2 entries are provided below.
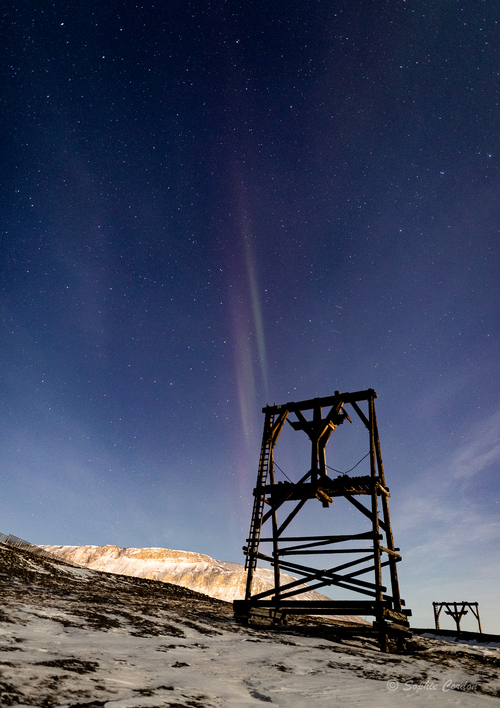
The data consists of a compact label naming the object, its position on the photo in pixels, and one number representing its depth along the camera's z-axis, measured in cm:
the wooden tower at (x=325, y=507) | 960
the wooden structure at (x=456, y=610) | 2473
